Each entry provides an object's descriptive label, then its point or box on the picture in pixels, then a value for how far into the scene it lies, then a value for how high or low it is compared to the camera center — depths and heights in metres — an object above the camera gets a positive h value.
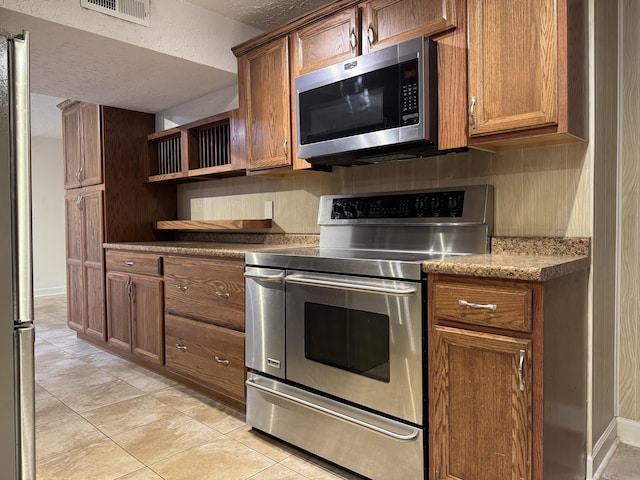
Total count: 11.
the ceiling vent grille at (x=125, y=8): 2.32 +1.12
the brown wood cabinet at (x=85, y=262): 3.76 -0.26
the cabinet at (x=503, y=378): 1.44 -0.49
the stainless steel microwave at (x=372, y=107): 1.92 +0.53
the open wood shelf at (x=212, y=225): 3.05 +0.03
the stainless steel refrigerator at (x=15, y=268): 1.07 -0.09
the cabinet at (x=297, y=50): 2.00 +0.86
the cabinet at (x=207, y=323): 2.44 -0.53
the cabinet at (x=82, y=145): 3.76 +0.71
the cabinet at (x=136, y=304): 3.03 -0.52
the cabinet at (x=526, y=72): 1.62 +0.55
